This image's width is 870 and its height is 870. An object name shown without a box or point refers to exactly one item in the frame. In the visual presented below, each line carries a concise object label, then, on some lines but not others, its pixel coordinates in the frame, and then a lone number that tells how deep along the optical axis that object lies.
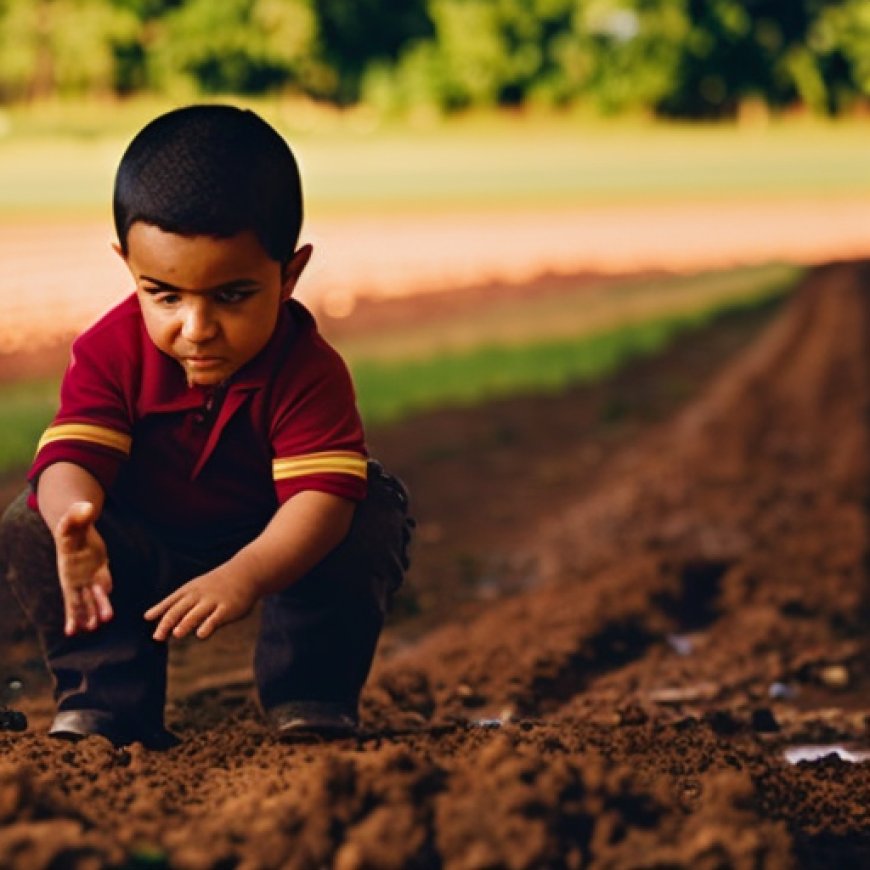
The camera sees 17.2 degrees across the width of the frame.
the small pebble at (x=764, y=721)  6.32
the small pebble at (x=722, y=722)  6.05
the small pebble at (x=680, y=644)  7.88
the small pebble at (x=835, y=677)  7.33
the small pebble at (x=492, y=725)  5.01
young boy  4.47
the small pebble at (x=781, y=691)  7.08
